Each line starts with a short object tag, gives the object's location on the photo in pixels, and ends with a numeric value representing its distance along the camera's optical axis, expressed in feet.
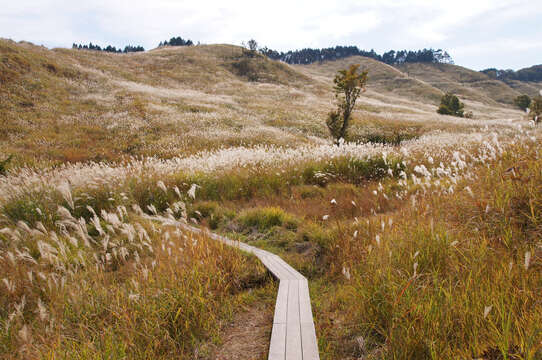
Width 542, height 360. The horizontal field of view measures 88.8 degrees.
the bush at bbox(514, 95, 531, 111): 221.87
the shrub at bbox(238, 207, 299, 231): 19.70
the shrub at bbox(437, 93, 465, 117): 155.01
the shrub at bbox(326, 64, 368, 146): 59.26
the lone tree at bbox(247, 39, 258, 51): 286.38
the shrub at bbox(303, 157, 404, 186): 28.32
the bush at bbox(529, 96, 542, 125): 87.66
